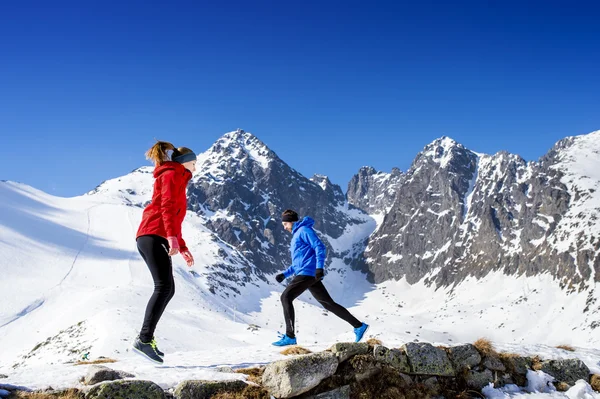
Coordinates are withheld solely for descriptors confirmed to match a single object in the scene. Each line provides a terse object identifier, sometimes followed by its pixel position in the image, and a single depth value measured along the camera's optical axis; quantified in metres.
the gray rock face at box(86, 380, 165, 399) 6.30
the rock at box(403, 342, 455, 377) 8.72
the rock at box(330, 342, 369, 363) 8.20
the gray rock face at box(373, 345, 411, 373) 8.48
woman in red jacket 7.98
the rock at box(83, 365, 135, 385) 7.00
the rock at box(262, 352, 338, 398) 7.37
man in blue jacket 10.41
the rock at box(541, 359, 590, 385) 9.90
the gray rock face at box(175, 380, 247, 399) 6.83
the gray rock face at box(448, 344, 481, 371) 9.20
